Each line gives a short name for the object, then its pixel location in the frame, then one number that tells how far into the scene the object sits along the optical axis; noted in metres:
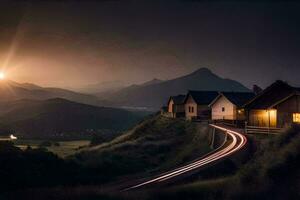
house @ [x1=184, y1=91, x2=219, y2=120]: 72.00
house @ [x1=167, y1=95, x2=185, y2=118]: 77.81
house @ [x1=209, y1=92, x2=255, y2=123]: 61.84
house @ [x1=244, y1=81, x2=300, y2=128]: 42.41
